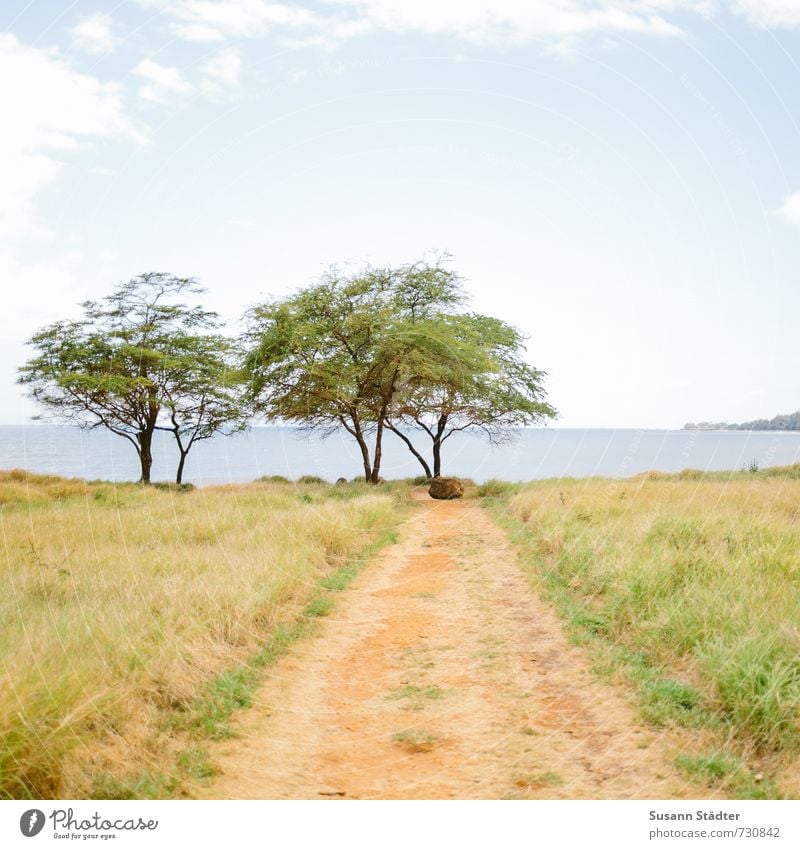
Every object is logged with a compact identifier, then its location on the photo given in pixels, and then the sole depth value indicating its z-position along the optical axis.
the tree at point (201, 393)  38.31
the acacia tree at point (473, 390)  30.59
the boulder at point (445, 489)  28.61
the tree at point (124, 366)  36.12
